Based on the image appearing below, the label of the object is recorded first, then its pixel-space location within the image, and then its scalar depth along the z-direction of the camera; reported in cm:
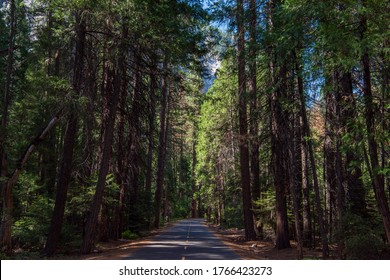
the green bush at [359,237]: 1081
